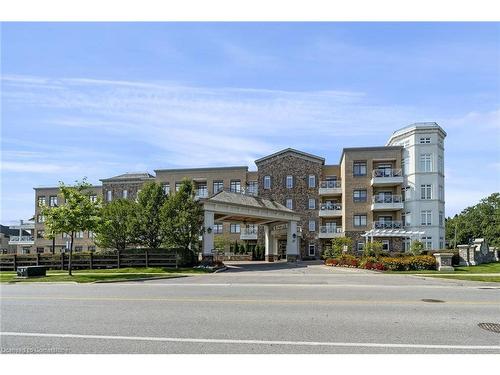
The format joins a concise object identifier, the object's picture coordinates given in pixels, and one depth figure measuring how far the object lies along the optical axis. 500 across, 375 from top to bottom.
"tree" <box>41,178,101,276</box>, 25.72
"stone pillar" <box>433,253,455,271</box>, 27.38
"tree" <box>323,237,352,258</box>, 37.94
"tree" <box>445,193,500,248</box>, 78.06
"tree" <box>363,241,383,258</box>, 34.25
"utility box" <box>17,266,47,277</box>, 24.09
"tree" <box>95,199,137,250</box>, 33.41
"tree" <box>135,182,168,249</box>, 32.84
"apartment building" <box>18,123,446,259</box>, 48.62
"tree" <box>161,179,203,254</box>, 31.44
